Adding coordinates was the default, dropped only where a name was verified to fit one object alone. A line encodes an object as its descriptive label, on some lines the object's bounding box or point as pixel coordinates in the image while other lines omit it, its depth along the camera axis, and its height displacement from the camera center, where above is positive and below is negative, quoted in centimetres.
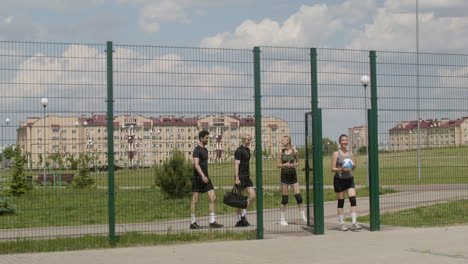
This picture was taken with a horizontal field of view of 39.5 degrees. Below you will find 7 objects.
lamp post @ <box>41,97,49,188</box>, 977 +81
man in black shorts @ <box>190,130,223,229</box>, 1111 -33
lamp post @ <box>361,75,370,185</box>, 1189 +125
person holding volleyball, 1212 -33
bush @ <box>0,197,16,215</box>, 1085 -84
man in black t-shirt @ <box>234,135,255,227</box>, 1137 -20
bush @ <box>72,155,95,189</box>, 1029 -32
